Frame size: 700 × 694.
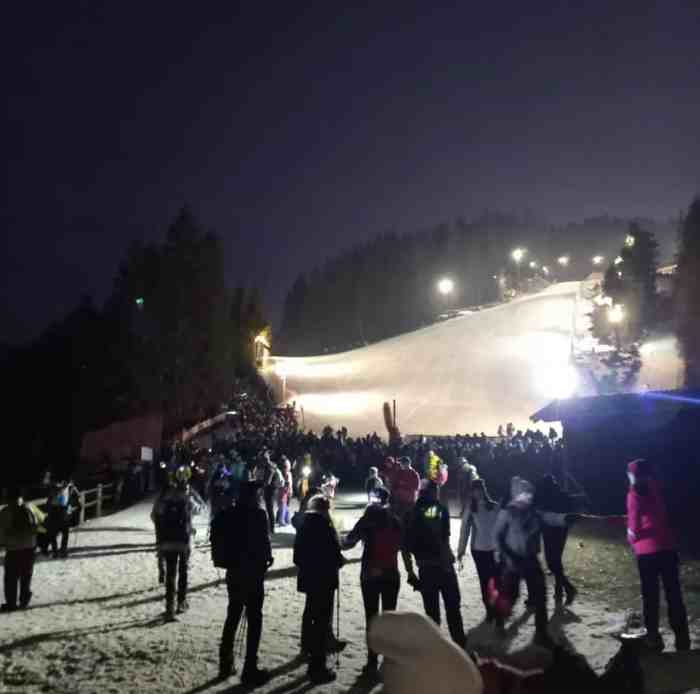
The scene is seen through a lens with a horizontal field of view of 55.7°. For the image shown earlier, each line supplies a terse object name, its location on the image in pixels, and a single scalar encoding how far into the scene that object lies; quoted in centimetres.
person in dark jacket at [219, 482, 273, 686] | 647
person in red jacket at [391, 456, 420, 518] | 1028
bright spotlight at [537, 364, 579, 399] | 4522
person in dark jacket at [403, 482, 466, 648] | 671
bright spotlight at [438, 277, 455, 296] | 8181
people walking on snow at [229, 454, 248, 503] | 1521
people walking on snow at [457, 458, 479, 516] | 875
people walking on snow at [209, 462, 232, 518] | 1351
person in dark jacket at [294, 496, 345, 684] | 652
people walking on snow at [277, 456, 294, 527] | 1623
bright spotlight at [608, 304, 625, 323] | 6169
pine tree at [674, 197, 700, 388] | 5181
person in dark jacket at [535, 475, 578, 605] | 870
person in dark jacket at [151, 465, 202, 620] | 864
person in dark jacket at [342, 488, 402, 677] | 681
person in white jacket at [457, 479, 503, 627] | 830
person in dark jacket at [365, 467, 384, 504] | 1456
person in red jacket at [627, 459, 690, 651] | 684
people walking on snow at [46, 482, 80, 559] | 1350
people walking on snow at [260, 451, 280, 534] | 1523
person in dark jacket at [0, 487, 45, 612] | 909
